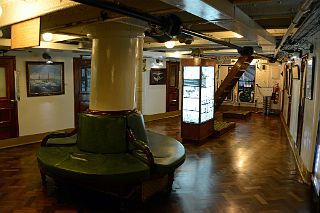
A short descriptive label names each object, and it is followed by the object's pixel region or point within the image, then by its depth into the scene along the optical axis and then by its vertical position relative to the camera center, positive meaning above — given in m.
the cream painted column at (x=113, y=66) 3.95 +0.19
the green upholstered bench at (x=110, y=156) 3.42 -0.99
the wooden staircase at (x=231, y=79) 8.15 +0.06
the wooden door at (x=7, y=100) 6.63 -0.46
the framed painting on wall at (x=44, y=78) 7.13 +0.04
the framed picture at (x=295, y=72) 6.63 +0.23
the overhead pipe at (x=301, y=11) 2.31 +0.60
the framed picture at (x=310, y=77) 4.57 +0.07
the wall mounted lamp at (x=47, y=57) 7.20 +0.56
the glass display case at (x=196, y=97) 6.93 -0.40
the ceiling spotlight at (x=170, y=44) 5.89 +0.74
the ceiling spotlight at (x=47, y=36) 5.29 +0.78
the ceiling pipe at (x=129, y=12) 2.10 +0.56
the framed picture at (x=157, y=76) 10.43 +0.16
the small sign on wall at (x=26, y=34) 3.22 +0.53
